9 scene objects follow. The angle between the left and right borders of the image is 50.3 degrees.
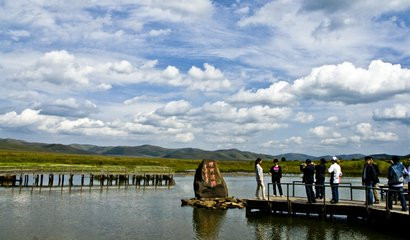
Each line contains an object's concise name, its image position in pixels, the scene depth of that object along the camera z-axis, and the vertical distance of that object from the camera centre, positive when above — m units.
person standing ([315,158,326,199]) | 24.00 -0.24
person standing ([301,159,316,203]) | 23.77 -0.36
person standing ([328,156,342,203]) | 22.47 -0.12
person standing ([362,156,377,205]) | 21.16 -0.23
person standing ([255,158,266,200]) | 25.42 -0.28
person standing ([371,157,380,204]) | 21.25 -0.74
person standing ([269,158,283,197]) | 26.05 -0.18
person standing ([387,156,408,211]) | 19.45 -0.28
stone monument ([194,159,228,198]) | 32.25 -1.02
